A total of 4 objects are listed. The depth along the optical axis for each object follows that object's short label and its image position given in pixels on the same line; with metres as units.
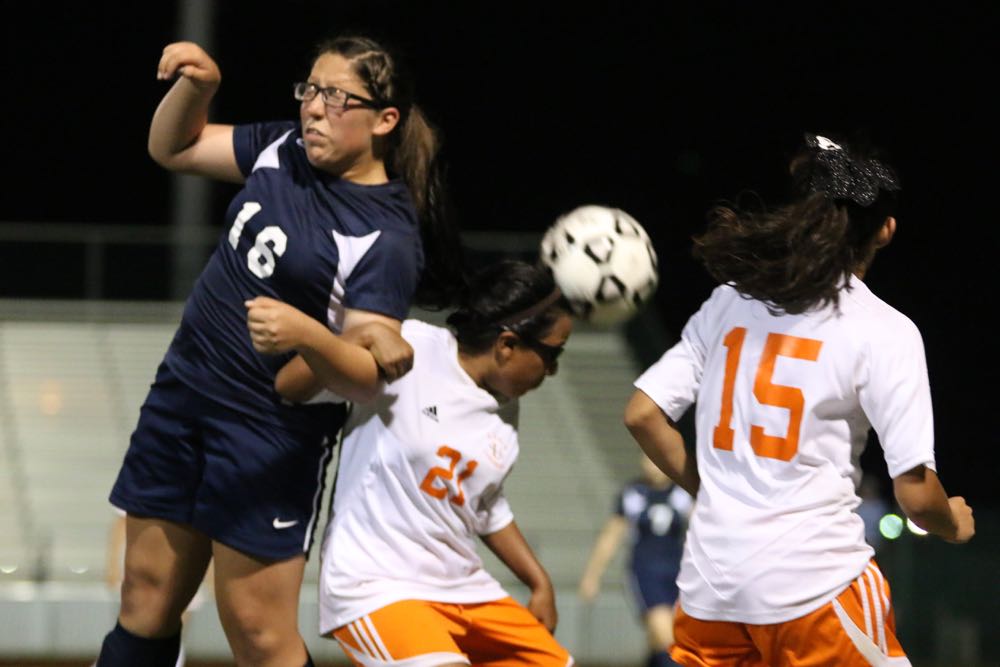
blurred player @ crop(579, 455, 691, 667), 17.61
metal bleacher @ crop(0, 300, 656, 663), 21.78
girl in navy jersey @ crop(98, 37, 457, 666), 7.65
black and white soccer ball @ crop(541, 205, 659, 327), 8.99
